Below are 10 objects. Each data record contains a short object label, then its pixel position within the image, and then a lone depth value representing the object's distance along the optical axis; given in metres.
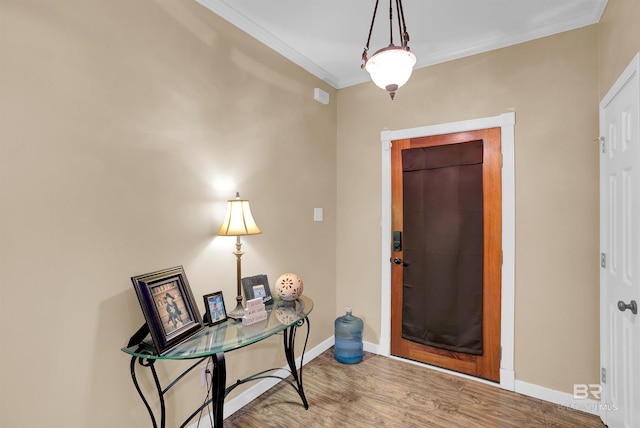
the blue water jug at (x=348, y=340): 2.86
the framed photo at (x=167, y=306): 1.42
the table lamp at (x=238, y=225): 1.93
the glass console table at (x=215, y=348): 1.45
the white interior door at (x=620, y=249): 1.54
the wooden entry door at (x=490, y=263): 2.49
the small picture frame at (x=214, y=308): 1.79
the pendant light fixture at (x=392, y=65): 1.48
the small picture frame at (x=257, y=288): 2.12
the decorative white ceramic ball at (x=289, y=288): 2.16
